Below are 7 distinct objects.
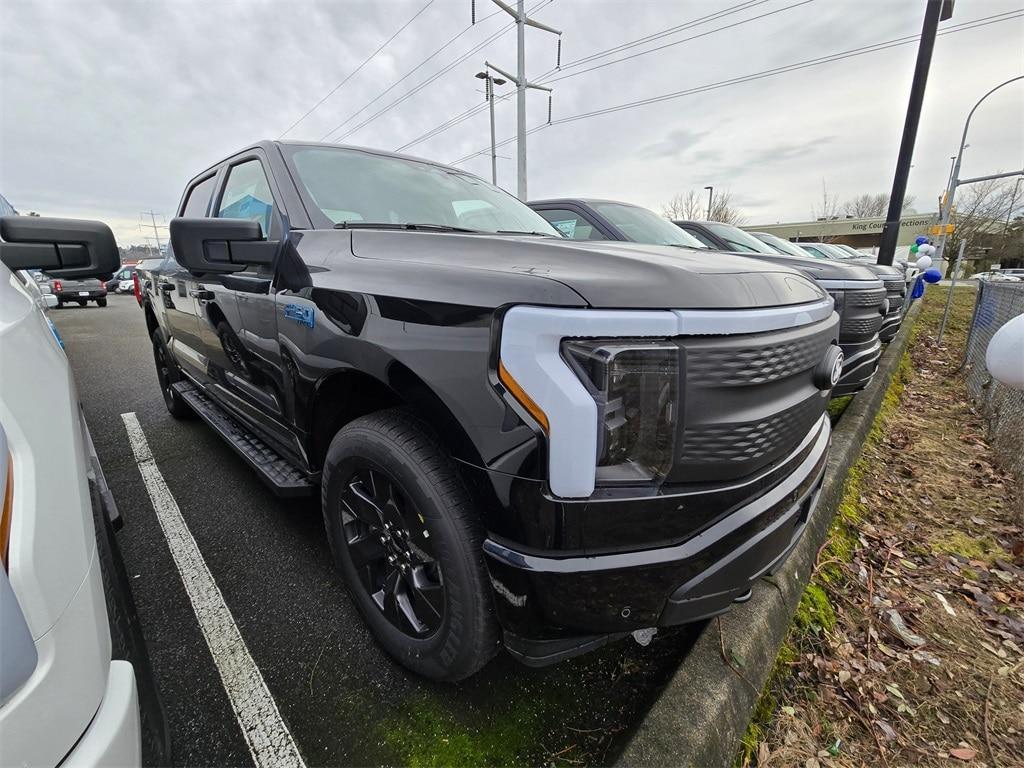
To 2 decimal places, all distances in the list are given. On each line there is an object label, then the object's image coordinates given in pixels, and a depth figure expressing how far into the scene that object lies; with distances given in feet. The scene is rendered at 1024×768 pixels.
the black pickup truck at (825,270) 12.41
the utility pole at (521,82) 41.14
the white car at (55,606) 2.26
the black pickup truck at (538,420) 3.73
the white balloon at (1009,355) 6.81
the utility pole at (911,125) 25.13
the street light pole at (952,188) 59.82
